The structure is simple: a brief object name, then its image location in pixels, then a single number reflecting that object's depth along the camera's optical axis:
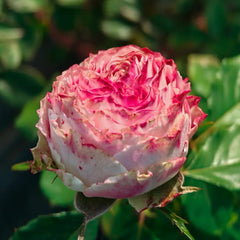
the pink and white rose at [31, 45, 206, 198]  0.37
